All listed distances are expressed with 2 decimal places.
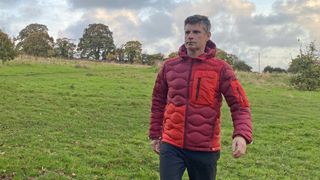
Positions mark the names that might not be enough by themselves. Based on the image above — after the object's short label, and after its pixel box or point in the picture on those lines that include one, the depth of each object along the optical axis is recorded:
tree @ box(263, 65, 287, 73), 64.04
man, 4.10
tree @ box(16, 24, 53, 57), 62.15
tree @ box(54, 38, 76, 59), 68.55
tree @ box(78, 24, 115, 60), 76.59
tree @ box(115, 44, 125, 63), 71.69
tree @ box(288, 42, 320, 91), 37.64
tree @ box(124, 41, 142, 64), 71.23
